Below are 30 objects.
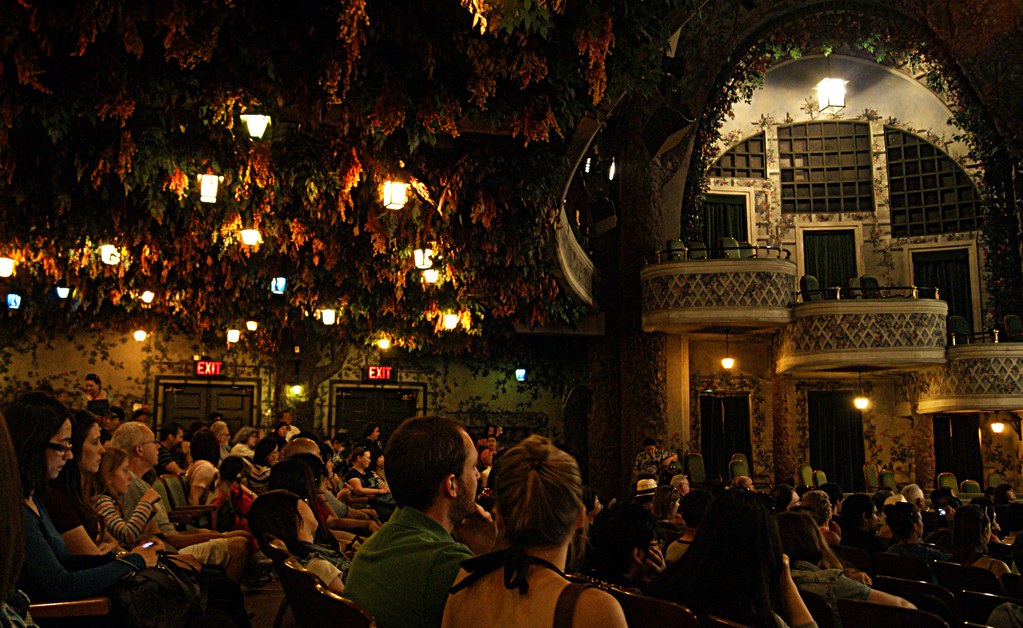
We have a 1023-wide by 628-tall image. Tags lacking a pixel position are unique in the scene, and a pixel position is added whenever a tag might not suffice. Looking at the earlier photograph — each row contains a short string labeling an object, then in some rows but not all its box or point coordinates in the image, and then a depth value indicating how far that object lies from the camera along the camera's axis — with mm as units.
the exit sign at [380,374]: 20172
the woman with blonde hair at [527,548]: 2131
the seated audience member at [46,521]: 2895
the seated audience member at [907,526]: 6070
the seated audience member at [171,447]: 8469
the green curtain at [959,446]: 19219
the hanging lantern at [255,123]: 8039
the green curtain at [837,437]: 20359
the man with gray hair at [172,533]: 4992
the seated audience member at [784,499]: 7191
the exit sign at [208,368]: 19547
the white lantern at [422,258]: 11422
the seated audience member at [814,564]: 3662
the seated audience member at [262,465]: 7609
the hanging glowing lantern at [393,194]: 8773
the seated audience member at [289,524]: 4465
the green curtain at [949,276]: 20438
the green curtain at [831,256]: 21484
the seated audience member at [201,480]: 7137
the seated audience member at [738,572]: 2951
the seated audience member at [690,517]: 5117
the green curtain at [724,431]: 20172
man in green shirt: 2588
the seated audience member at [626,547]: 4047
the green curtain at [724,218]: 21281
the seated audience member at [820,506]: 6406
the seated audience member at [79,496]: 3396
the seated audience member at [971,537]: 5500
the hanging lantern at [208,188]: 8898
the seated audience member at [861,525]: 6148
